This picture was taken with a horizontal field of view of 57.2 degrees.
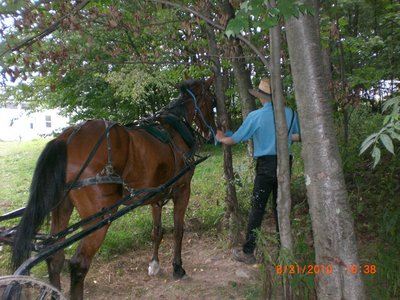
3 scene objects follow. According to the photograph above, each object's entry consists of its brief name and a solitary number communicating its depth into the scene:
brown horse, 2.87
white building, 39.91
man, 3.71
